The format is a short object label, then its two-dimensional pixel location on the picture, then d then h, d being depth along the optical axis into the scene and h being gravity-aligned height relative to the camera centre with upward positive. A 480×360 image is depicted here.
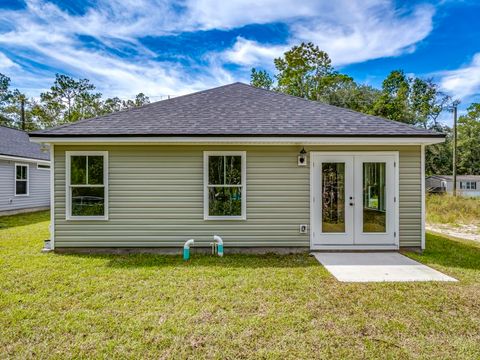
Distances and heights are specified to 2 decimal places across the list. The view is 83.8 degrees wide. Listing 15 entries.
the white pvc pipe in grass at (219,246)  5.74 -1.39
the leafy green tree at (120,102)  32.19 +9.65
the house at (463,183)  31.30 -0.11
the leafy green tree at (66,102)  30.30 +9.14
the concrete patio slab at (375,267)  4.51 -1.61
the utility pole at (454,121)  21.00 +4.97
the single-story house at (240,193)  6.01 -0.26
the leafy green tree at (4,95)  30.88 +9.97
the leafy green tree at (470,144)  37.41 +5.38
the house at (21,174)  11.80 +0.31
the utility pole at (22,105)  26.55 +7.78
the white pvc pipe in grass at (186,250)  5.56 -1.44
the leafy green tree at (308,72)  26.55 +11.05
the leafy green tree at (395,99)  25.33 +8.21
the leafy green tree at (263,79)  30.08 +11.53
